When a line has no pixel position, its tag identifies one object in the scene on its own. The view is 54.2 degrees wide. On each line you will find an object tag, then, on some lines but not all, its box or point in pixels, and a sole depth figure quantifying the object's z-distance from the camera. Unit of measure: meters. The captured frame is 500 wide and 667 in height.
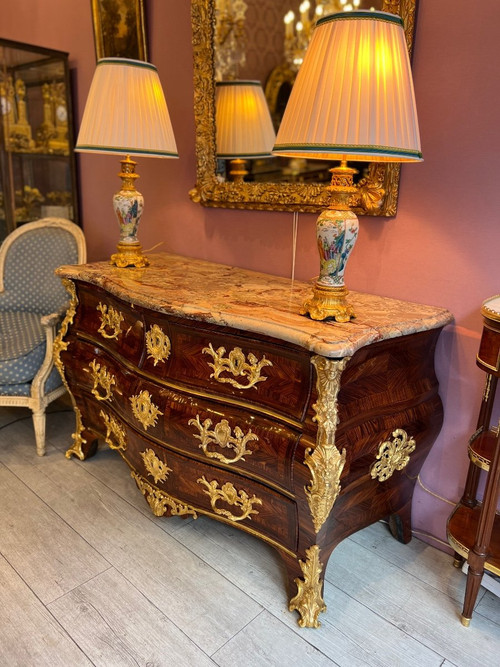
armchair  2.36
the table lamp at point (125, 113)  1.84
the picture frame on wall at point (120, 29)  2.38
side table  1.37
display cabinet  2.87
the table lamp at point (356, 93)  1.15
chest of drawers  1.36
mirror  1.69
